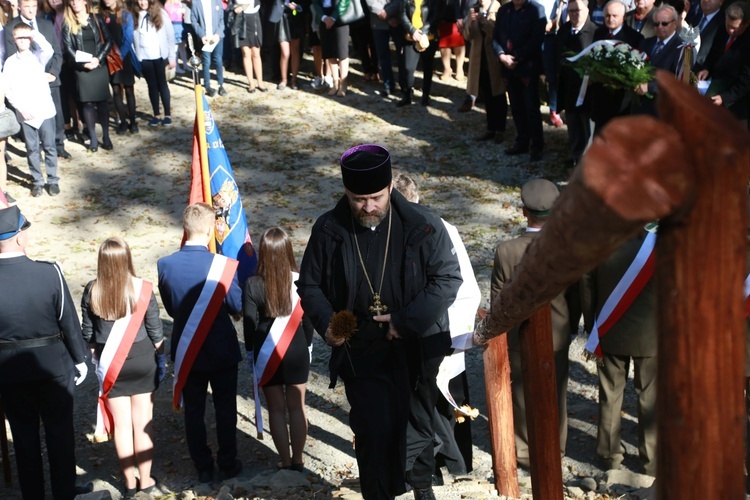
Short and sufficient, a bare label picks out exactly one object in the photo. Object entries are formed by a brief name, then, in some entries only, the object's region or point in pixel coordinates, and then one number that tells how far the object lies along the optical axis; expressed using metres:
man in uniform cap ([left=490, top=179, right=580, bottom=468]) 5.48
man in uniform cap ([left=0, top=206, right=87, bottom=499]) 5.74
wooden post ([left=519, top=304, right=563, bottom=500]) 2.85
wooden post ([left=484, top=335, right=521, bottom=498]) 4.92
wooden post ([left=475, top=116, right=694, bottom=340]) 1.22
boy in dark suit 6.32
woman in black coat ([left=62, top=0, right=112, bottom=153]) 13.08
